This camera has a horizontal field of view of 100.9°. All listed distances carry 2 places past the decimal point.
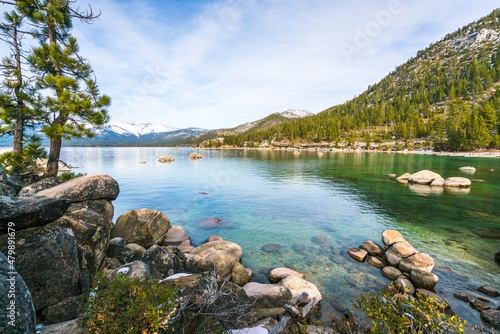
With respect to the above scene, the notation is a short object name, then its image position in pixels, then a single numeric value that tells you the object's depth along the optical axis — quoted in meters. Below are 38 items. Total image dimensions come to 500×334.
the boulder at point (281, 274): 11.29
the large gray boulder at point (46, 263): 5.55
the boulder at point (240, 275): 11.15
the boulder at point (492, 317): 8.03
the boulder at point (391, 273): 11.26
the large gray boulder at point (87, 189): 11.52
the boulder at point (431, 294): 9.29
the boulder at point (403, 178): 39.59
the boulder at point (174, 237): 15.57
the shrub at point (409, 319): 4.39
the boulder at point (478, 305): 8.95
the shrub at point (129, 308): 3.69
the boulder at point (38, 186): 11.62
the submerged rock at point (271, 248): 15.01
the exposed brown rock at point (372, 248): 13.73
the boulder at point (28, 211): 5.19
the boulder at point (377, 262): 12.50
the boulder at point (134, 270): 6.83
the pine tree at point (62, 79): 11.92
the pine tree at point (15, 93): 11.73
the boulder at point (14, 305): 2.91
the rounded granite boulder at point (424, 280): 10.25
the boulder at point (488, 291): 9.87
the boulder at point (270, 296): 8.99
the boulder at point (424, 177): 37.09
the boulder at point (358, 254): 13.32
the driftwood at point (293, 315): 5.79
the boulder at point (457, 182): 34.03
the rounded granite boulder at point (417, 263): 11.20
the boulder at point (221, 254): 11.63
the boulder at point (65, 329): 4.06
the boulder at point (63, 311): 5.53
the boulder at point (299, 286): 9.60
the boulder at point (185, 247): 14.03
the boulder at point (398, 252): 12.19
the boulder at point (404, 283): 9.91
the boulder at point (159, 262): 9.02
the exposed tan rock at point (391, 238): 13.76
